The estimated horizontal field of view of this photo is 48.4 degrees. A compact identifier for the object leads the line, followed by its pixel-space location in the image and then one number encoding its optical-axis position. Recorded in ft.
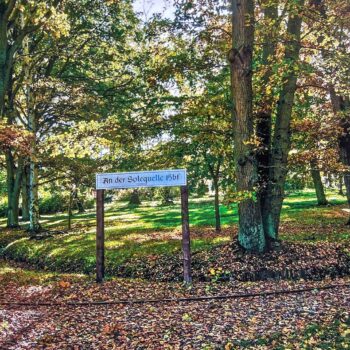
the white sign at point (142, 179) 27.71
